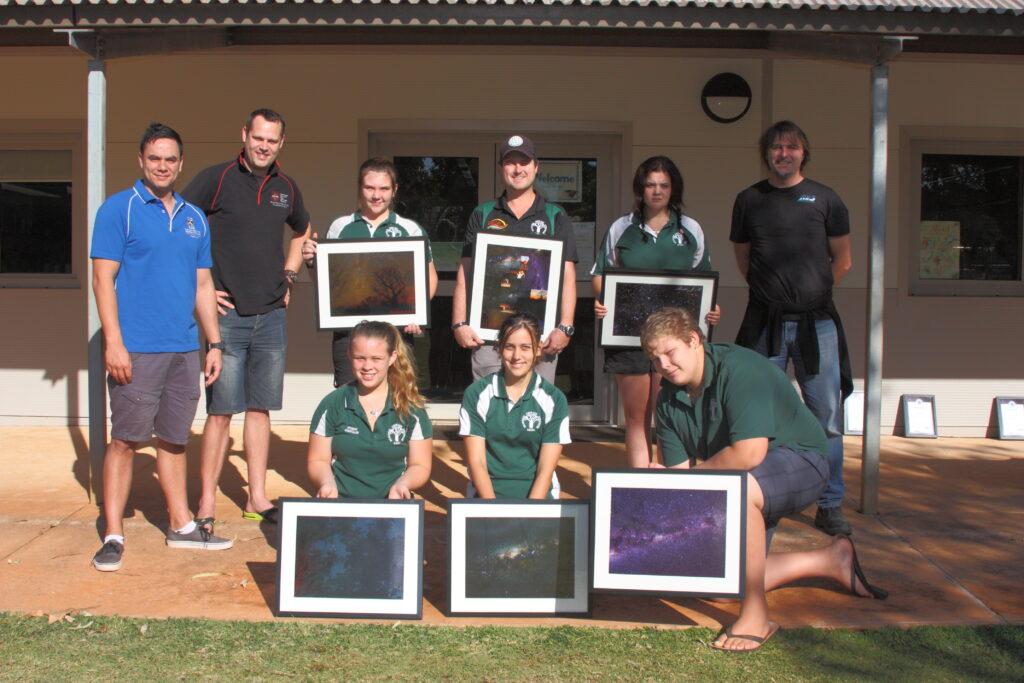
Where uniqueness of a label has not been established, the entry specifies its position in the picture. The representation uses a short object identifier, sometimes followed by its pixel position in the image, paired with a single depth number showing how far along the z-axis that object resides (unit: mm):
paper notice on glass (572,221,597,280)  7758
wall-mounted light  7426
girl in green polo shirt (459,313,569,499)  4160
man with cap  4738
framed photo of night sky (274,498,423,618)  3621
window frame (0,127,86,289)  7641
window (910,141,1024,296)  7648
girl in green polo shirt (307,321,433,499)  4094
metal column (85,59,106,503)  5340
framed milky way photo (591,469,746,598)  3463
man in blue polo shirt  4215
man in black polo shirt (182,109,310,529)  4730
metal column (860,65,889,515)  5262
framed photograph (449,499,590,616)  3668
